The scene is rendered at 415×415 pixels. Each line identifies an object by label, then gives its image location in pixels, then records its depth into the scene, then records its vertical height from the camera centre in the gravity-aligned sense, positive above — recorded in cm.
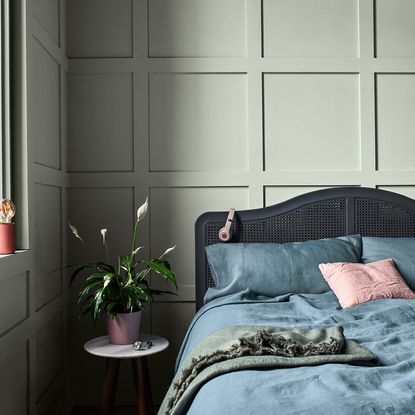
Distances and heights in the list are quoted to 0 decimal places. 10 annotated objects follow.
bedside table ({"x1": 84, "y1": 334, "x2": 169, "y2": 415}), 245 -69
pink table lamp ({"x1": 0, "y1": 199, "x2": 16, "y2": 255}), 218 -3
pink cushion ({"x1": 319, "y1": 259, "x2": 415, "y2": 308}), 242 -30
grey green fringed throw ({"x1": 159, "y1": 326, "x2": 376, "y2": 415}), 148 -38
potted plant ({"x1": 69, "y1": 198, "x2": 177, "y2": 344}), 250 -37
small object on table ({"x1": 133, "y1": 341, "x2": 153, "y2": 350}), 245 -56
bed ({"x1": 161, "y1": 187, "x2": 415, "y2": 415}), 125 -39
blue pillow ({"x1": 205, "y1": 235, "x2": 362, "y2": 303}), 265 -23
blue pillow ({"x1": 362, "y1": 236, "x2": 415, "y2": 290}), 269 -19
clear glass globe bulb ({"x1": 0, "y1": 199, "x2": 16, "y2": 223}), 218 +3
